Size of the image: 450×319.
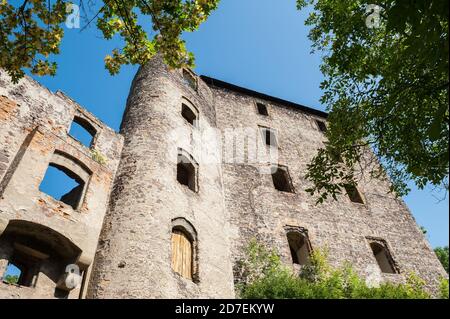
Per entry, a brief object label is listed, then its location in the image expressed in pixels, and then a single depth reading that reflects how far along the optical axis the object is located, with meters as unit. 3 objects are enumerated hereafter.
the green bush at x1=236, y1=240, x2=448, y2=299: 9.32
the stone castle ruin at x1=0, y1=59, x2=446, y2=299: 7.82
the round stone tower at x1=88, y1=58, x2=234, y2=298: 7.82
